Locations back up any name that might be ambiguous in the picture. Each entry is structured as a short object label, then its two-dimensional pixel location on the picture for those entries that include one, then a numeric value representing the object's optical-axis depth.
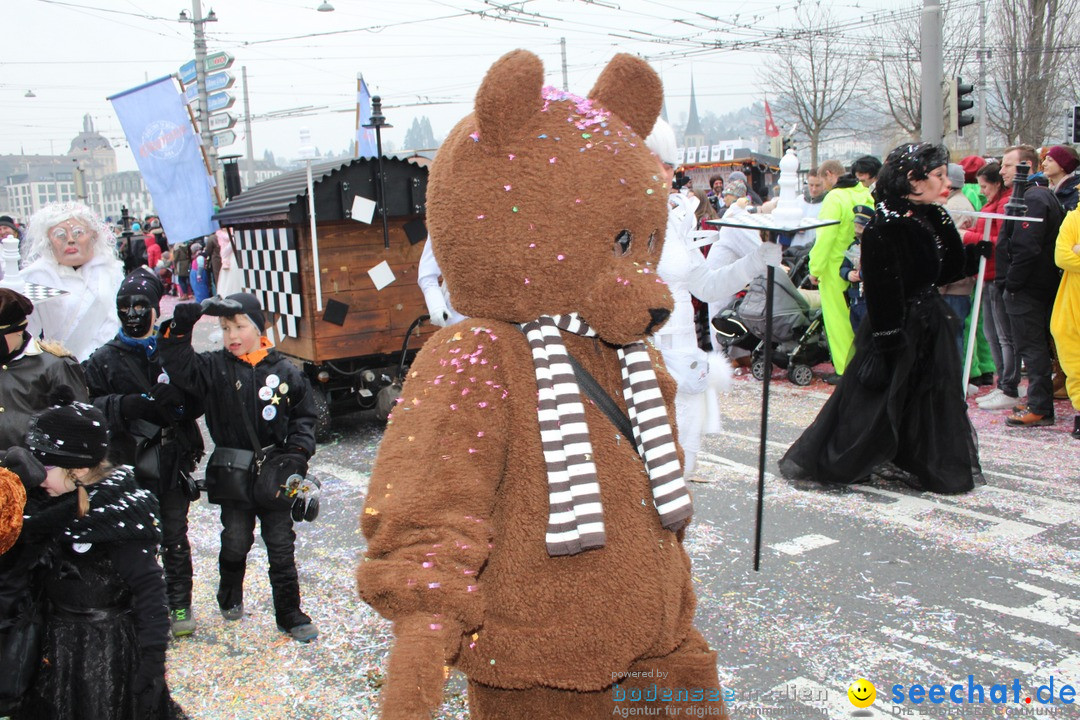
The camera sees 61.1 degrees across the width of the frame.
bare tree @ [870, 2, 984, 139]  28.73
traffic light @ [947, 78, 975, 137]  11.41
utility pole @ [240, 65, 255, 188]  35.84
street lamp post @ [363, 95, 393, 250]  6.93
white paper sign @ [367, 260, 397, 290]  7.18
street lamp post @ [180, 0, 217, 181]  19.53
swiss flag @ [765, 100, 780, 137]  19.86
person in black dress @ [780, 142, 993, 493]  5.39
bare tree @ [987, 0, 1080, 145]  26.48
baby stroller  9.10
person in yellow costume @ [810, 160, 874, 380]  7.52
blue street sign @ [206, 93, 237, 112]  18.59
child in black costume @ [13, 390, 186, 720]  2.87
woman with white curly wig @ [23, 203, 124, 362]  4.86
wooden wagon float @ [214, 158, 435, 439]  6.89
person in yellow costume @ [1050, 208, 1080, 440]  6.57
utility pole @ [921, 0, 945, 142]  11.00
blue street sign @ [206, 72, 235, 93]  18.58
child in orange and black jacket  3.93
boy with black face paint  3.91
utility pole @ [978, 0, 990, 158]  26.62
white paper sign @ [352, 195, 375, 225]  6.88
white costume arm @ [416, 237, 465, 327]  5.30
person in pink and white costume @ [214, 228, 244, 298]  8.20
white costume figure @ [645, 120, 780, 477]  3.84
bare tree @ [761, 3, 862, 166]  32.25
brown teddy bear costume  2.01
